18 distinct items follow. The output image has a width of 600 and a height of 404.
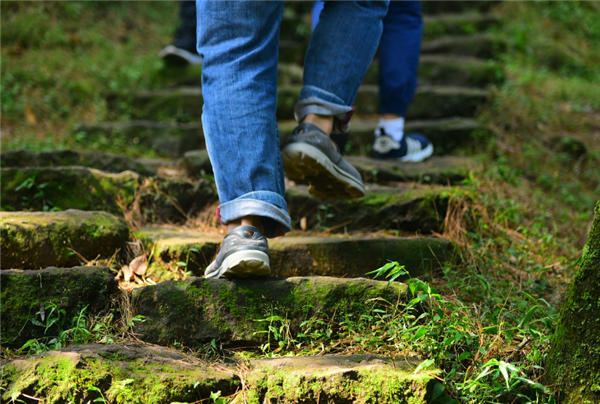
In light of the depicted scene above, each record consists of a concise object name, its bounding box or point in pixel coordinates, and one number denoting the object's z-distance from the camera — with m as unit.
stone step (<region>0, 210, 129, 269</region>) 5.60
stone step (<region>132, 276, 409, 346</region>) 5.40
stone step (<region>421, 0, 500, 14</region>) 12.33
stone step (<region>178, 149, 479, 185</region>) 6.43
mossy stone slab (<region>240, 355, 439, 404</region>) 5.15
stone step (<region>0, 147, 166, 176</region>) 6.23
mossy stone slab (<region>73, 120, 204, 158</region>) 7.48
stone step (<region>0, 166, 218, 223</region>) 5.96
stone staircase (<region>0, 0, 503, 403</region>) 5.18
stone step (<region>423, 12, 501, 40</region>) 11.09
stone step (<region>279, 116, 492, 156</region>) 7.34
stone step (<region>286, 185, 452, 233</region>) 6.07
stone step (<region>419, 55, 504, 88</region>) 8.87
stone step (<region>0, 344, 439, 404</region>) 5.15
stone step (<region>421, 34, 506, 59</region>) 9.98
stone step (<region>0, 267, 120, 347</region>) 5.37
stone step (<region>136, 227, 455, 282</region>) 5.74
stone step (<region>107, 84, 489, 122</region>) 8.21
